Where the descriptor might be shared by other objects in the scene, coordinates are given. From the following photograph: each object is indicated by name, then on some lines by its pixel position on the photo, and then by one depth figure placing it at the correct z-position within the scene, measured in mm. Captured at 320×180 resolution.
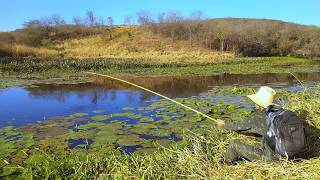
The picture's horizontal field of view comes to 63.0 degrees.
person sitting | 2558
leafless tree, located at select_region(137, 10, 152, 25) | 34928
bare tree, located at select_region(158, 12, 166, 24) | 33510
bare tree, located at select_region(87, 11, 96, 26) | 38197
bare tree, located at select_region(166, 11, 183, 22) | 33130
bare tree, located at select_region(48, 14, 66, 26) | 35858
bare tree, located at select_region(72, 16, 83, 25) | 37852
